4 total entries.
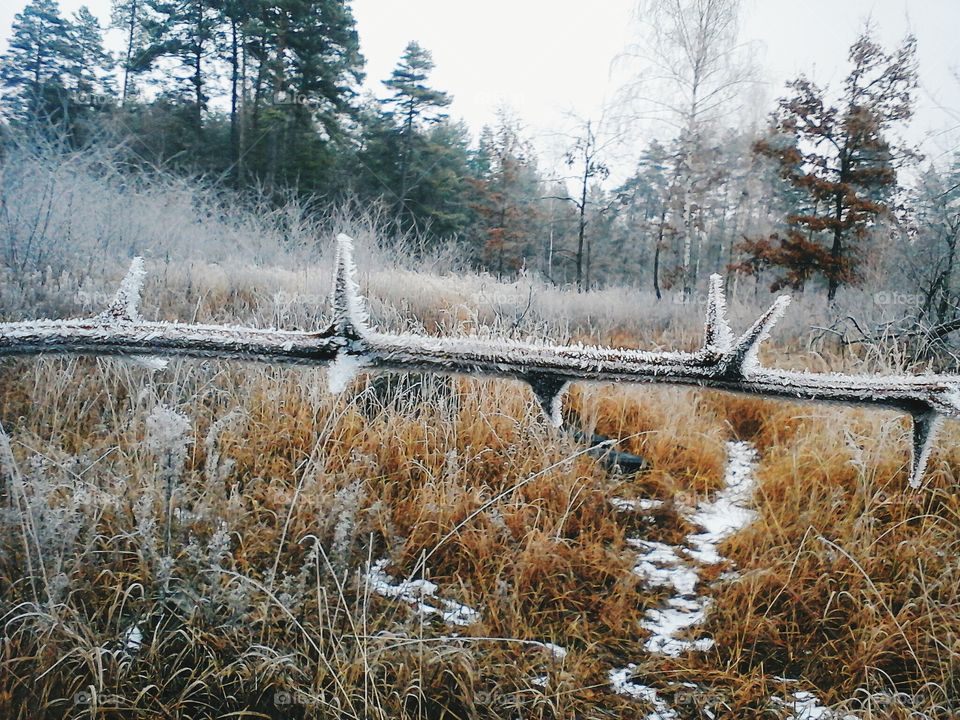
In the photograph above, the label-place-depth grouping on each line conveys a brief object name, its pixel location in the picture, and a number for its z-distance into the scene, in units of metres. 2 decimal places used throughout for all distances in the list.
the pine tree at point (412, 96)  14.01
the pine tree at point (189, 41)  13.06
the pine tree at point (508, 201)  13.65
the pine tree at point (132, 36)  13.37
